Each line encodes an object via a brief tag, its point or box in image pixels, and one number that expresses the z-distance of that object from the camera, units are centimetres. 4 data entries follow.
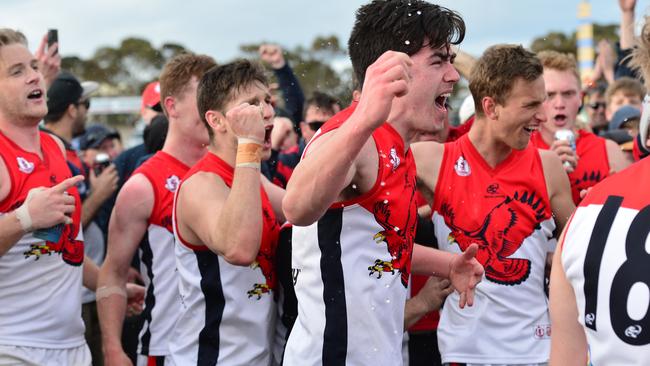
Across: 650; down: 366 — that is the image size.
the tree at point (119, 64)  5584
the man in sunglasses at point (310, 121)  692
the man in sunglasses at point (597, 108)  949
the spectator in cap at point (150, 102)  683
